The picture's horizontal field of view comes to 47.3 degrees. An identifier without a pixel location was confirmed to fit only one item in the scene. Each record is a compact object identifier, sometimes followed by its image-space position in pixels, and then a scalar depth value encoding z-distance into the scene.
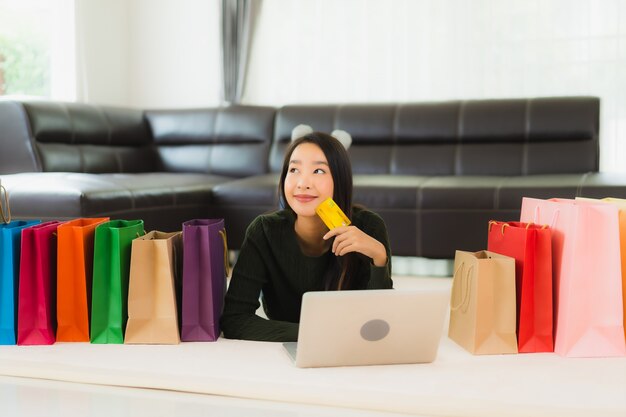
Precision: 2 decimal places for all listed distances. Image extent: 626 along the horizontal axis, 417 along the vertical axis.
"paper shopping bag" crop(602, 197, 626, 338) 1.44
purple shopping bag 1.46
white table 1.08
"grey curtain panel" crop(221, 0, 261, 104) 4.78
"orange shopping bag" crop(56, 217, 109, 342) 1.49
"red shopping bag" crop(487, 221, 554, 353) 1.39
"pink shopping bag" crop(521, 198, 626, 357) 1.36
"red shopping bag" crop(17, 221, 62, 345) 1.47
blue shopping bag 1.47
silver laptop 1.23
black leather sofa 3.07
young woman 1.60
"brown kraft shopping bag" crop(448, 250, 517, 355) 1.37
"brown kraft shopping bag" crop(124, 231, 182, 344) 1.45
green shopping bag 1.47
